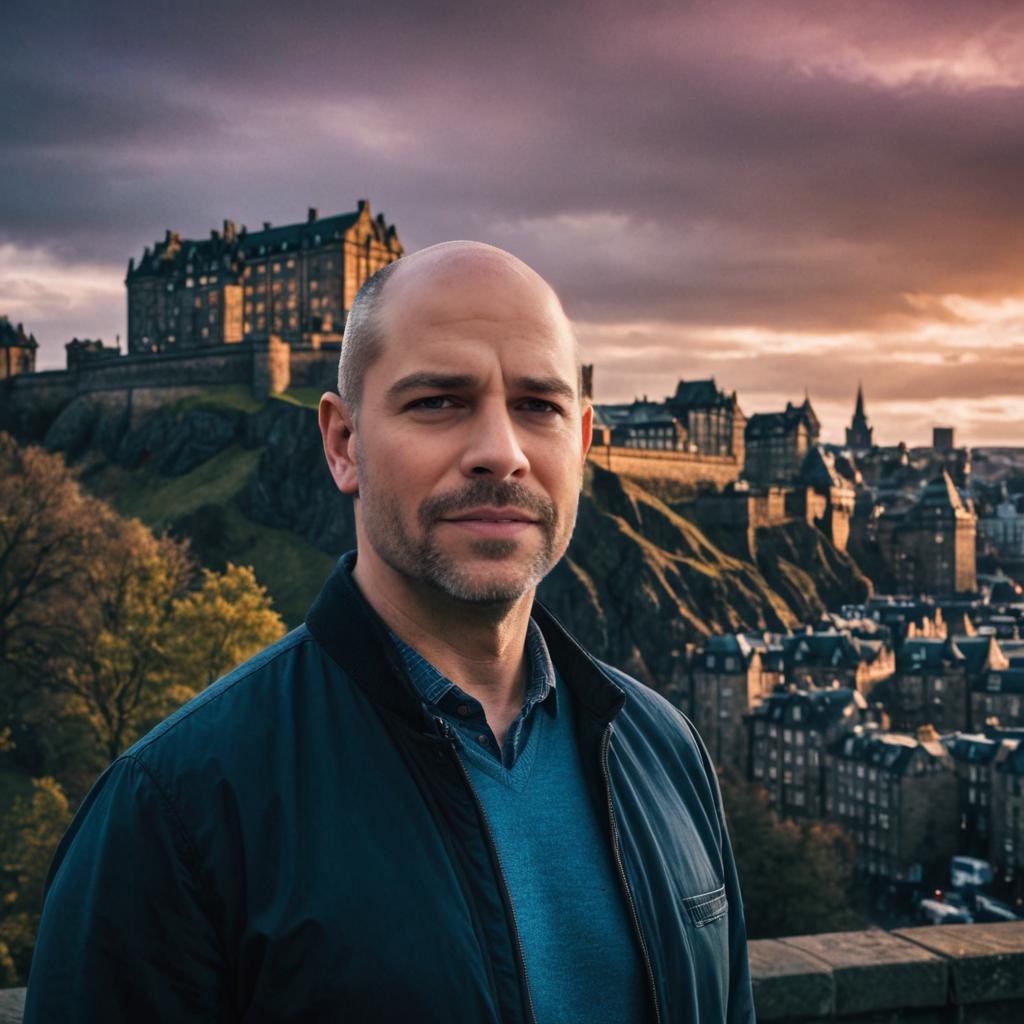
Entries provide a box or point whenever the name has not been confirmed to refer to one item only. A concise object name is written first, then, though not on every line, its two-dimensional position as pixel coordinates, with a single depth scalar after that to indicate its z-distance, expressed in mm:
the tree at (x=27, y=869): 16828
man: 1789
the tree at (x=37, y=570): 23719
